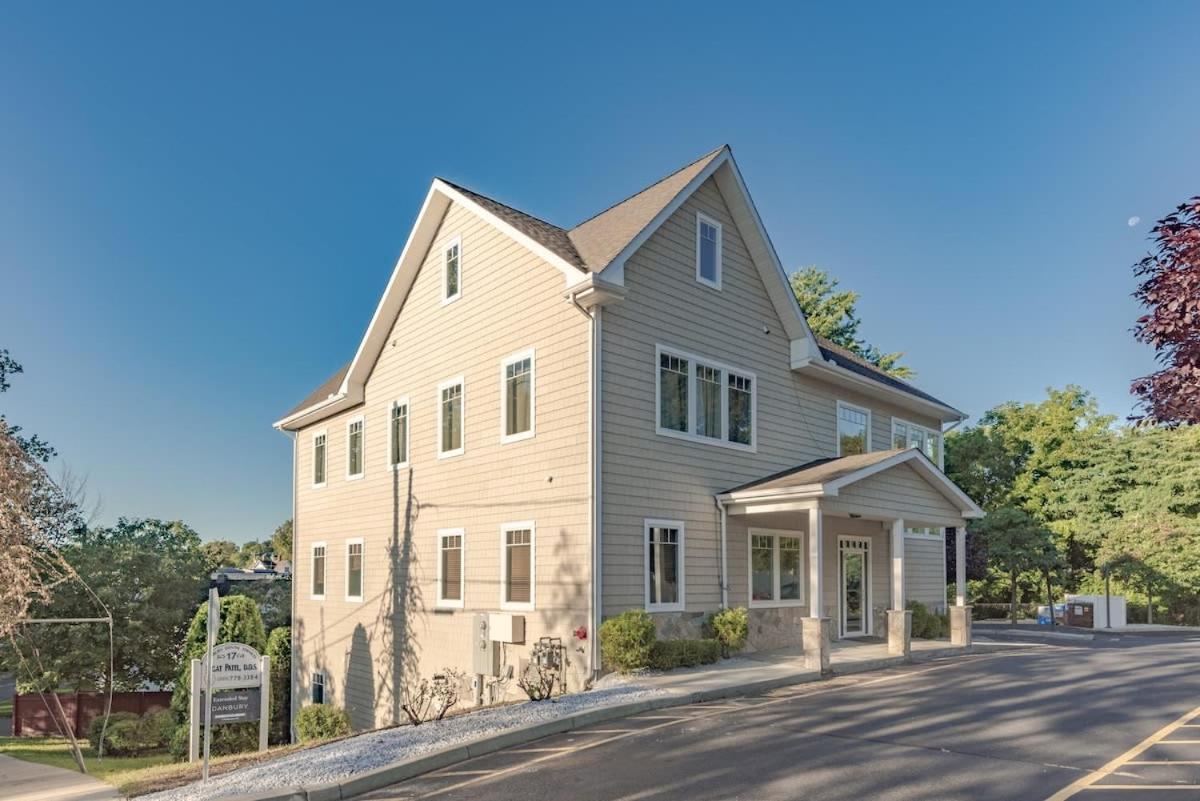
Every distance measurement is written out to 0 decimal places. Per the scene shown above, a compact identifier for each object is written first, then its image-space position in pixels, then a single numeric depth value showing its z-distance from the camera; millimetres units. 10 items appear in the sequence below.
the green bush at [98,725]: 21797
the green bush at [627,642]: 13148
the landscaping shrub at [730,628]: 14961
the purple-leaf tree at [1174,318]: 5340
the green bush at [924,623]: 19500
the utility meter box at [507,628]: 15039
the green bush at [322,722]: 19750
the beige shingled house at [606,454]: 14383
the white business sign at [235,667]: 12008
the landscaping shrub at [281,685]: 23875
